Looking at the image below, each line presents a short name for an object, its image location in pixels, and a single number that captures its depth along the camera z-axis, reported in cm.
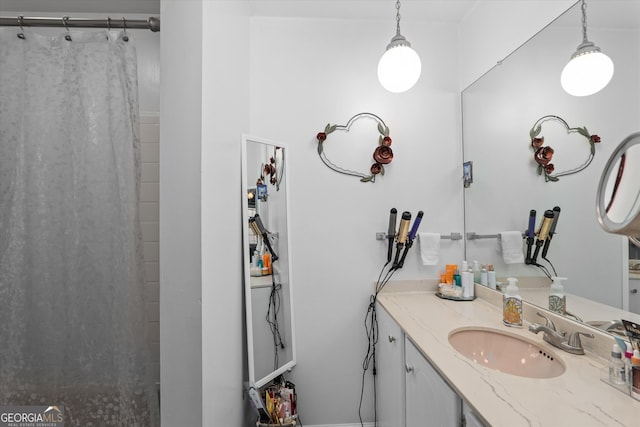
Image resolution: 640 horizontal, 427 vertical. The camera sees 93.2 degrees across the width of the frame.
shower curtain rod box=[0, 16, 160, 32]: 123
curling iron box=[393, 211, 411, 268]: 180
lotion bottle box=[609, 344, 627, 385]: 85
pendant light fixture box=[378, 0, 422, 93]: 155
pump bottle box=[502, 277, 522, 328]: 132
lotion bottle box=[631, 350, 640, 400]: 81
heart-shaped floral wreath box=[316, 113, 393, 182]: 189
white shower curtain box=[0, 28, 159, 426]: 121
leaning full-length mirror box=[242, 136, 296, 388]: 159
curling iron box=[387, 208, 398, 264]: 185
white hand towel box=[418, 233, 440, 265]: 191
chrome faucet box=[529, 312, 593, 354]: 108
